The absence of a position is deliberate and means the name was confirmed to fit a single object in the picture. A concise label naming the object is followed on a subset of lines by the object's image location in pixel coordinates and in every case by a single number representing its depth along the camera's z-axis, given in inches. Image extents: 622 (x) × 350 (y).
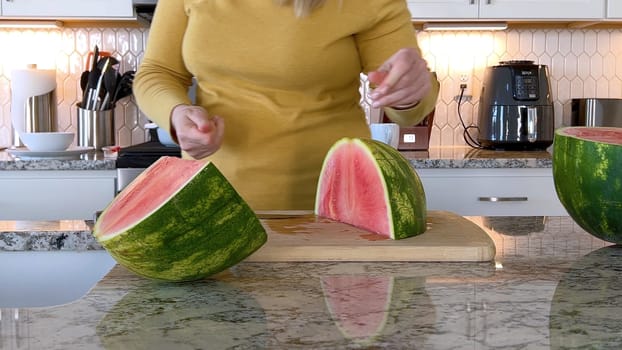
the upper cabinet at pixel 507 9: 109.5
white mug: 103.0
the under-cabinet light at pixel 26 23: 114.5
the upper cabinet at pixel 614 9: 111.3
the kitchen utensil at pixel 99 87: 115.0
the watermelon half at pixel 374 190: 37.4
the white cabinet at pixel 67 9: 107.4
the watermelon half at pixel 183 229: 28.2
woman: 53.6
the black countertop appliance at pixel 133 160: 95.5
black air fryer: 109.7
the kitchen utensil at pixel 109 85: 115.1
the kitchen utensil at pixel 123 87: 116.3
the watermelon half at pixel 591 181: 35.3
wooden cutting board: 34.5
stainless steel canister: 115.3
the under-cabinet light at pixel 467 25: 115.1
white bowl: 98.3
